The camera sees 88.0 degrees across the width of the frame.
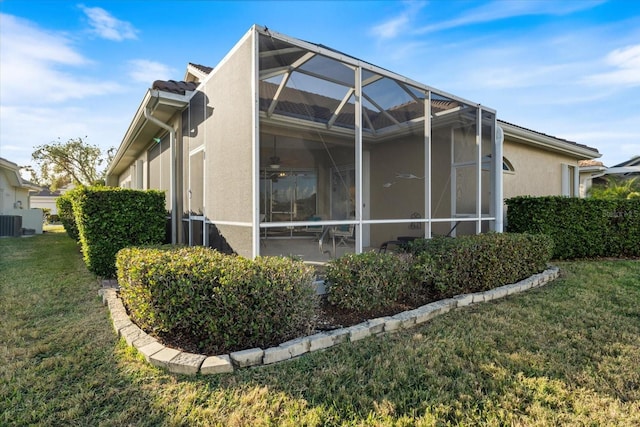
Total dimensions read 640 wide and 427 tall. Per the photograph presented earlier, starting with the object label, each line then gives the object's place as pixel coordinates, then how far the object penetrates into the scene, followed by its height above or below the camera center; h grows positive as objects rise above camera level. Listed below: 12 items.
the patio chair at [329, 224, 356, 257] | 5.33 -0.37
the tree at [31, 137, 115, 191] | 31.04 +4.88
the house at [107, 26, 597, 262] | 4.44 +1.17
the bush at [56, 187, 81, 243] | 9.48 -0.09
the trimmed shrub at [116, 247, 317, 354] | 2.98 -0.82
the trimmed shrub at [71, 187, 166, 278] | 5.30 -0.15
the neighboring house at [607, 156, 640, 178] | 13.79 +1.78
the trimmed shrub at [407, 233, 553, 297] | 4.58 -0.75
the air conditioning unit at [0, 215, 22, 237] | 14.48 -0.55
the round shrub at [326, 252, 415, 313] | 3.89 -0.84
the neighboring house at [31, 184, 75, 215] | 37.69 +1.60
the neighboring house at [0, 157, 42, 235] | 15.37 +0.60
